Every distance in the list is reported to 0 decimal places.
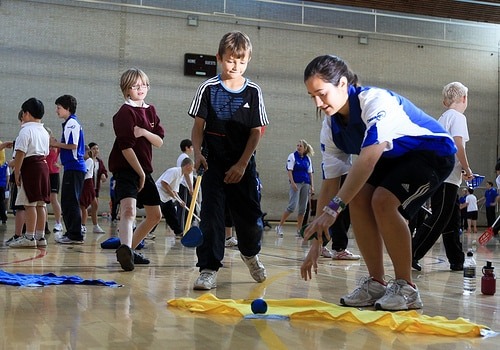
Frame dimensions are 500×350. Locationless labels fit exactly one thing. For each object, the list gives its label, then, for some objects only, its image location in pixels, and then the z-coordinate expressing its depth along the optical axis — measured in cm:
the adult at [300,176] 1245
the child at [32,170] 731
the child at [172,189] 907
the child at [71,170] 812
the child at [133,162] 508
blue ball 298
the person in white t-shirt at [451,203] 555
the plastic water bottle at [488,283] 412
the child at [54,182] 986
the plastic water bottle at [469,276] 425
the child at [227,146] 414
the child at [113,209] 1515
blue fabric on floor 389
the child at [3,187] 1250
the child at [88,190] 1123
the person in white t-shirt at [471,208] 1648
